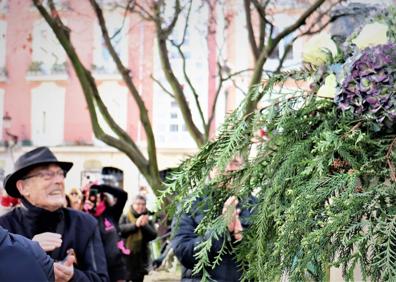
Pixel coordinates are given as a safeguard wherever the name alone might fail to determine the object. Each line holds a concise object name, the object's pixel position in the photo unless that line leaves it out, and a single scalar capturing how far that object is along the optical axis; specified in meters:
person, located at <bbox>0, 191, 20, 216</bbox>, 3.41
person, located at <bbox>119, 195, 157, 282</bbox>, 6.90
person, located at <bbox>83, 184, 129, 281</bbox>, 4.79
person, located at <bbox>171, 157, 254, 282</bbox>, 2.56
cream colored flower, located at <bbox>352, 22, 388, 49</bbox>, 1.46
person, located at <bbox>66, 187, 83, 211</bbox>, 5.30
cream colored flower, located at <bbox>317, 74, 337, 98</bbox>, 1.43
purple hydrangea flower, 1.32
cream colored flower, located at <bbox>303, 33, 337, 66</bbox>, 1.56
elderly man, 2.56
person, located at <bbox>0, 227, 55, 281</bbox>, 1.18
